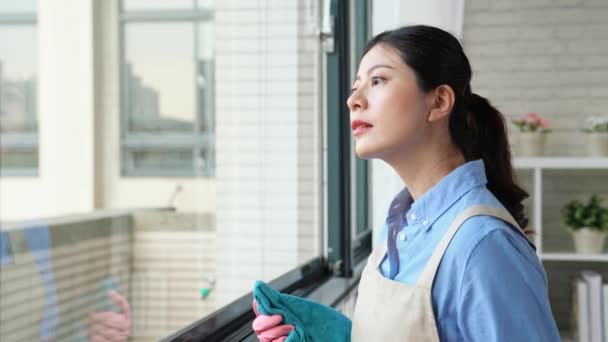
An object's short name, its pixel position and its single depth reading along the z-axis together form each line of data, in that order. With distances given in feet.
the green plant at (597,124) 11.27
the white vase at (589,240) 10.99
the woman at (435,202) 3.04
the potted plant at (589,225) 11.00
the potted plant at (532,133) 11.41
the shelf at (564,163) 10.84
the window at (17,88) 5.05
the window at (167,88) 7.70
